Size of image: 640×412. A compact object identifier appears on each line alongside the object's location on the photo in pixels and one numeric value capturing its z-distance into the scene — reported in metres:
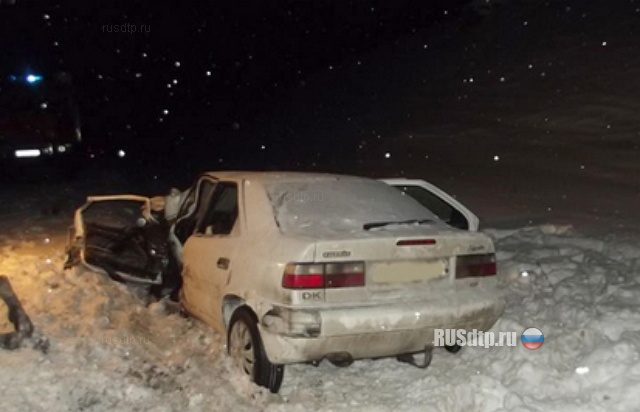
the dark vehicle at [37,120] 17.42
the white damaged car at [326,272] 4.63
